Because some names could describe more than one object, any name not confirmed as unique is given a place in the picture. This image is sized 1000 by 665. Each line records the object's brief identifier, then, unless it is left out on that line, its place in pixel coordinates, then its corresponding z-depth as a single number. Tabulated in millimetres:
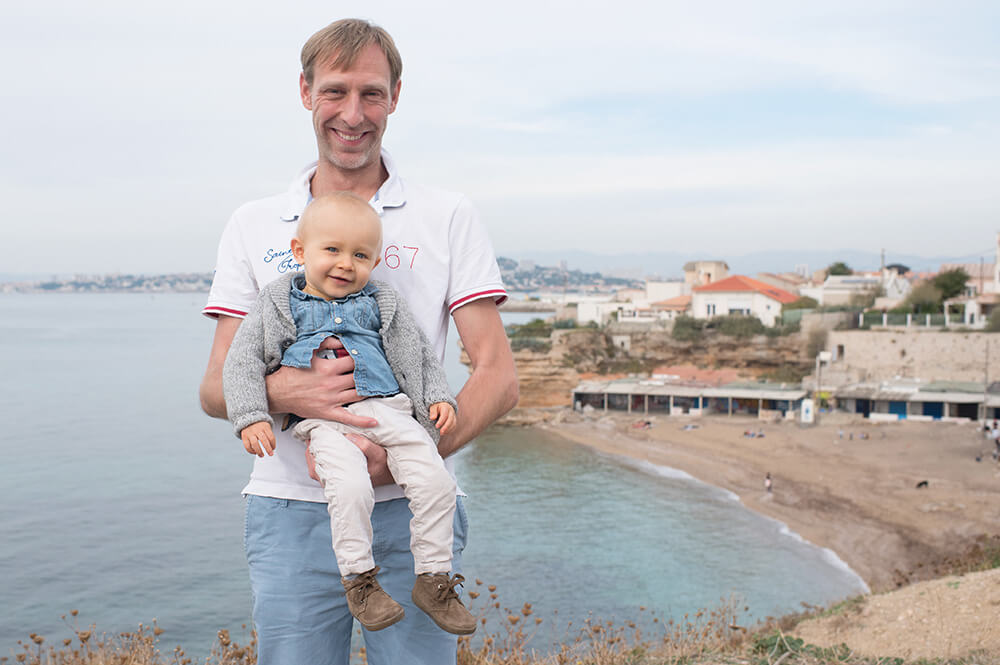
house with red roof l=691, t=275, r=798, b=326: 45625
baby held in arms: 1914
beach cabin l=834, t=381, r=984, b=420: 32156
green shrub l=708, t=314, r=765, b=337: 43094
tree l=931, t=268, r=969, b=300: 45938
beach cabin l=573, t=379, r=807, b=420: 35688
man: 2020
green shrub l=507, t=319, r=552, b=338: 46250
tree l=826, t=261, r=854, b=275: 64562
